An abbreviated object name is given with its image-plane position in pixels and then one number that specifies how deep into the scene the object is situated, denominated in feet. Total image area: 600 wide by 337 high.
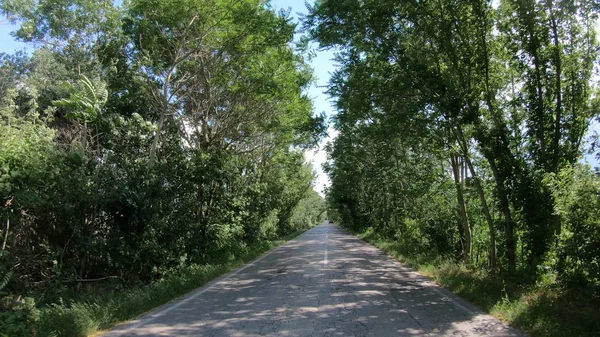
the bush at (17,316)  19.24
